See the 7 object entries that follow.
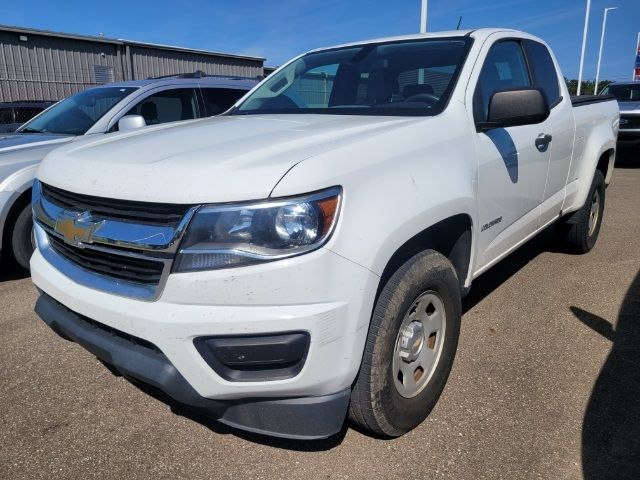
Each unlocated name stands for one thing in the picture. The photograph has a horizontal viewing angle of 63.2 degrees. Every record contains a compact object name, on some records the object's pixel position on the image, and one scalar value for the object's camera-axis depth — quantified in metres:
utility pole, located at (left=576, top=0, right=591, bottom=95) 23.41
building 16.06
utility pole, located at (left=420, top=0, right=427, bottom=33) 10.21
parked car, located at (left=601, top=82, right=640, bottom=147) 10.81
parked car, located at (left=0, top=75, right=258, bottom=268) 4.14
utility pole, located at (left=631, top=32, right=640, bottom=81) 25.14
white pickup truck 1.72
